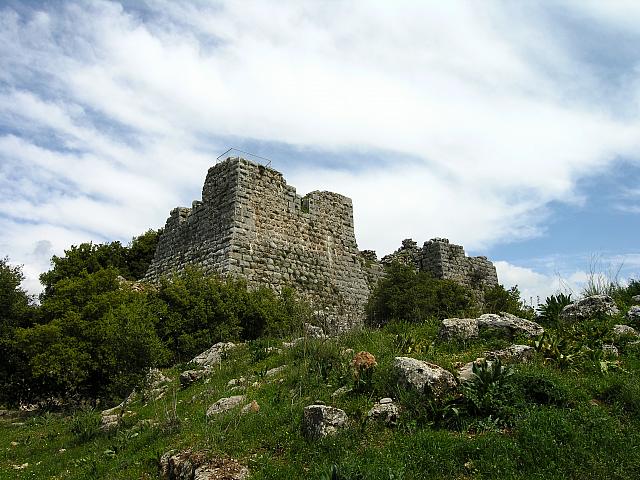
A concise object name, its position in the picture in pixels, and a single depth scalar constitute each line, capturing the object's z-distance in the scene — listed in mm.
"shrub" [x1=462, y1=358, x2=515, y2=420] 6992
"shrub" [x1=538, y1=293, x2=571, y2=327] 11949
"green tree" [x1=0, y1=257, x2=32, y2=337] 17281
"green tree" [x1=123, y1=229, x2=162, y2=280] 23938
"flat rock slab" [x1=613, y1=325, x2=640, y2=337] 9795
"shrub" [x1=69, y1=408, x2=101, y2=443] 10438
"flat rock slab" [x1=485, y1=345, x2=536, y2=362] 8609
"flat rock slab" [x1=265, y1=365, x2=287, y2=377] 10578
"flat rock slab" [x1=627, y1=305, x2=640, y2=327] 10772
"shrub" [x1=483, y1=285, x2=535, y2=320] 20381
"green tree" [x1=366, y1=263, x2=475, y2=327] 18469
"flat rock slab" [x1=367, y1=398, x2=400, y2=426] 7156
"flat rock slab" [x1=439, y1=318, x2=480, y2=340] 10273
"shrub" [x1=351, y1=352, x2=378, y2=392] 8148
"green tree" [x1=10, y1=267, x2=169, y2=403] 11555
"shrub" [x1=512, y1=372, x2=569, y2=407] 7145
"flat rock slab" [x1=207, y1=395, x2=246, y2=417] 9078
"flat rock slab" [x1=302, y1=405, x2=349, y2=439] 6938
